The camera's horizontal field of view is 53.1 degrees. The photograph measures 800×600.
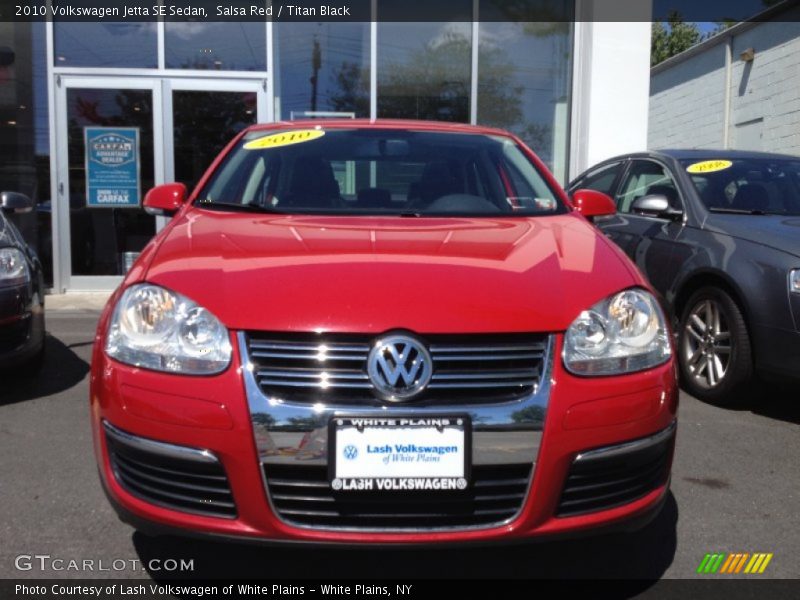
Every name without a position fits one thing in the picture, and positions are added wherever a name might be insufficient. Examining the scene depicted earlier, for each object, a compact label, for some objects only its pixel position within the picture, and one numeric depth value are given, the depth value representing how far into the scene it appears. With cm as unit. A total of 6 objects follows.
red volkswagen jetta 202
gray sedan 404
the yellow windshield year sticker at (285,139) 360
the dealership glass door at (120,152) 885
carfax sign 885
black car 427
